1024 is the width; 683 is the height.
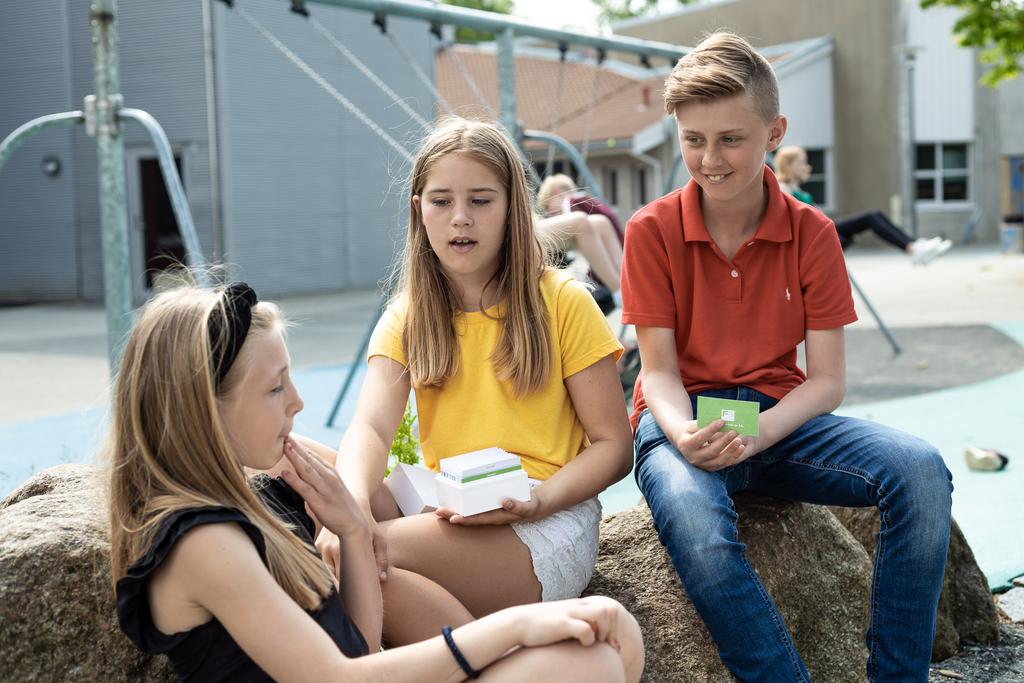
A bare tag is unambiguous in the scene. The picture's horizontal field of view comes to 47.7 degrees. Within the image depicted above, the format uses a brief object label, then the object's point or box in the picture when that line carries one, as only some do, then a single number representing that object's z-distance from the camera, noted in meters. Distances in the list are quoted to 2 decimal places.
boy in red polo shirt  2.39
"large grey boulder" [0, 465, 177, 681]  2.15
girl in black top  1.73
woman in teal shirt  8.47
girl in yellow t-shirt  2.53
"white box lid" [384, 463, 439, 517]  2.50
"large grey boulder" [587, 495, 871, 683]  2.63
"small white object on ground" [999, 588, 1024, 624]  3.45
